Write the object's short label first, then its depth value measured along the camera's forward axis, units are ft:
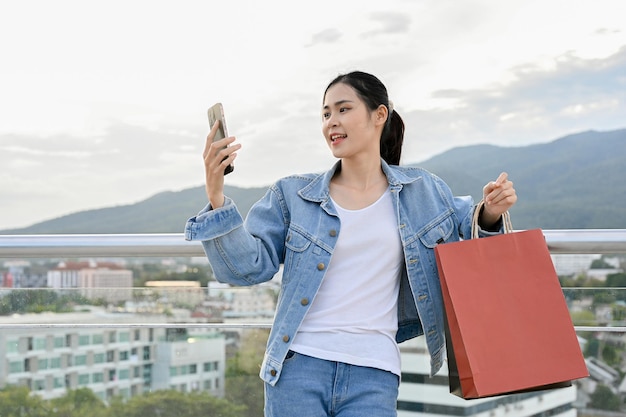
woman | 5.54
